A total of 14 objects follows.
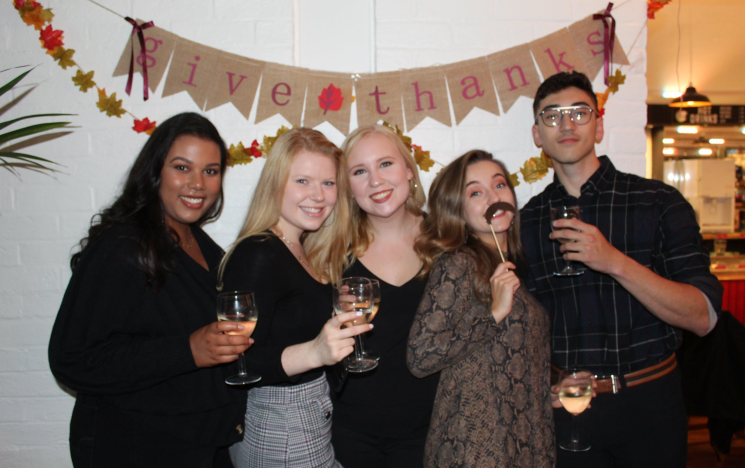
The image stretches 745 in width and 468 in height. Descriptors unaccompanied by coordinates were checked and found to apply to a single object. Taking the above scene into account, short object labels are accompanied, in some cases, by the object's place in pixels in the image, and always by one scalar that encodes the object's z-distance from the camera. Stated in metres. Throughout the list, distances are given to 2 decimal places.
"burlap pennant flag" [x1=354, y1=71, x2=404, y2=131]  2.46
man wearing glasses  1.82
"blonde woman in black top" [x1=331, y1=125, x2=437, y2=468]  1.84
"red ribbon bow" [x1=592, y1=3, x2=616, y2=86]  2.48
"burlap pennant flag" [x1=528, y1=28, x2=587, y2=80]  2.49
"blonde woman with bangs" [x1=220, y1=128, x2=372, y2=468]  1.52
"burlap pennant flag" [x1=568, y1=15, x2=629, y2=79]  2.50
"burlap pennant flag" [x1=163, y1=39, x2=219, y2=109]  2.39
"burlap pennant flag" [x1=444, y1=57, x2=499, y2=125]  2.48
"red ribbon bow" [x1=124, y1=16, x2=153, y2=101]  2.34
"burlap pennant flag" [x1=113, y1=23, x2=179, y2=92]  2.38
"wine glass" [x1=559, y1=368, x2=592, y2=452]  1.77
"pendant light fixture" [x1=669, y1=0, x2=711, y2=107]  6.34
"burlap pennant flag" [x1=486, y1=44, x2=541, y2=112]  2.49
